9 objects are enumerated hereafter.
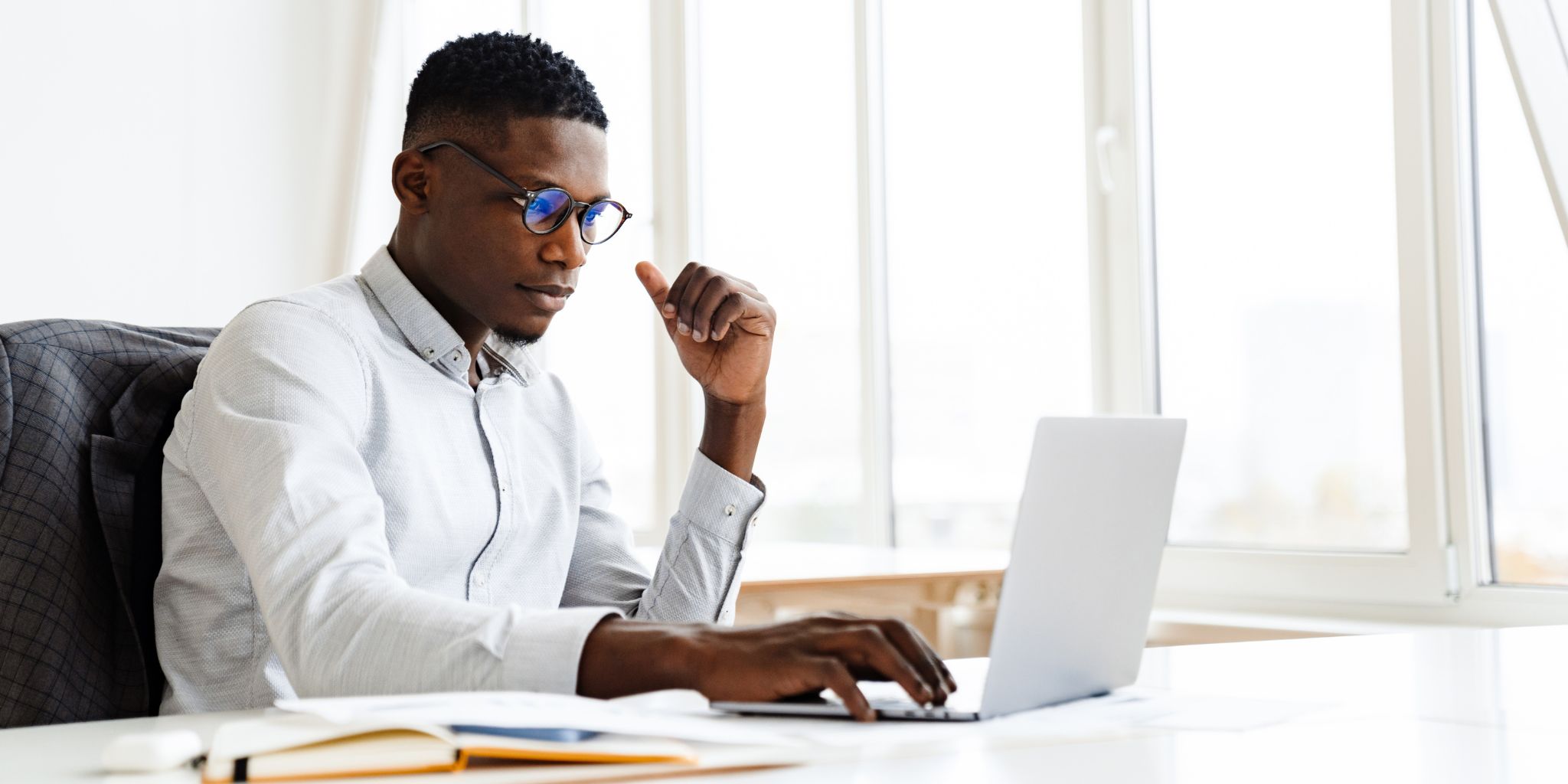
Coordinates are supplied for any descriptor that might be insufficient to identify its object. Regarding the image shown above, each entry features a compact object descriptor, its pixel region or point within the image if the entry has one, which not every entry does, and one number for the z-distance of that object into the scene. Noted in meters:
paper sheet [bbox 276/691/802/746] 0.82
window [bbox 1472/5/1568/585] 2.25
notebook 0.79
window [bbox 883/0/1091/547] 3.05
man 0.98
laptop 0.93
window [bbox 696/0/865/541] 3.59
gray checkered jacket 1.26
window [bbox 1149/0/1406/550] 2.50
